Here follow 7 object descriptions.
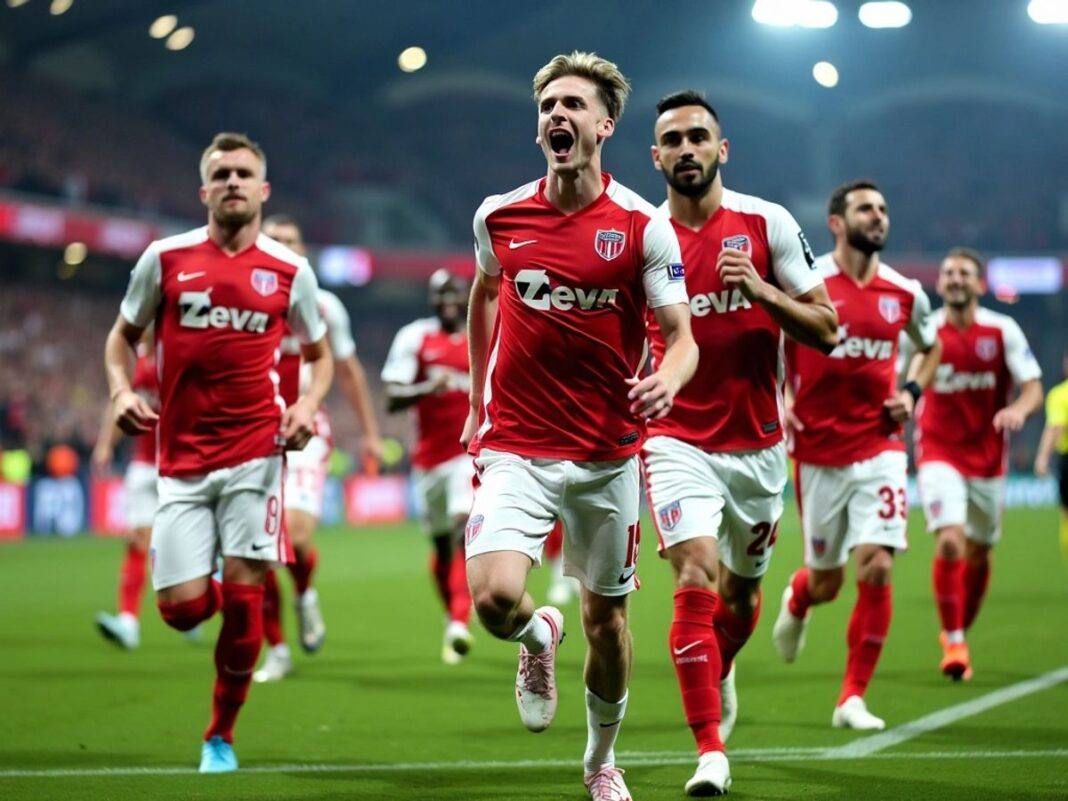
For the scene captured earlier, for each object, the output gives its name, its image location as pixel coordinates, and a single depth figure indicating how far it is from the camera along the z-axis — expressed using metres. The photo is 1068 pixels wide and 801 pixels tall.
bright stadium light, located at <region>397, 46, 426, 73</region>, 42.66
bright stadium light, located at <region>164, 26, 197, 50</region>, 39.69
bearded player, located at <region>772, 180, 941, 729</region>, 7.48
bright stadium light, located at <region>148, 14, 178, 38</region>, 37.41
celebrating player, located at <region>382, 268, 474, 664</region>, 10.66
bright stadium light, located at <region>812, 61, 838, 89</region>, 45.56
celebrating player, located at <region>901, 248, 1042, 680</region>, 9.56
